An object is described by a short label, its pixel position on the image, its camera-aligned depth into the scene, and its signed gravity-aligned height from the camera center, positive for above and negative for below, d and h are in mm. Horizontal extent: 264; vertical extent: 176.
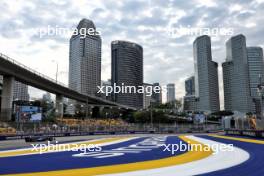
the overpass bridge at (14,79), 35847 +6421
